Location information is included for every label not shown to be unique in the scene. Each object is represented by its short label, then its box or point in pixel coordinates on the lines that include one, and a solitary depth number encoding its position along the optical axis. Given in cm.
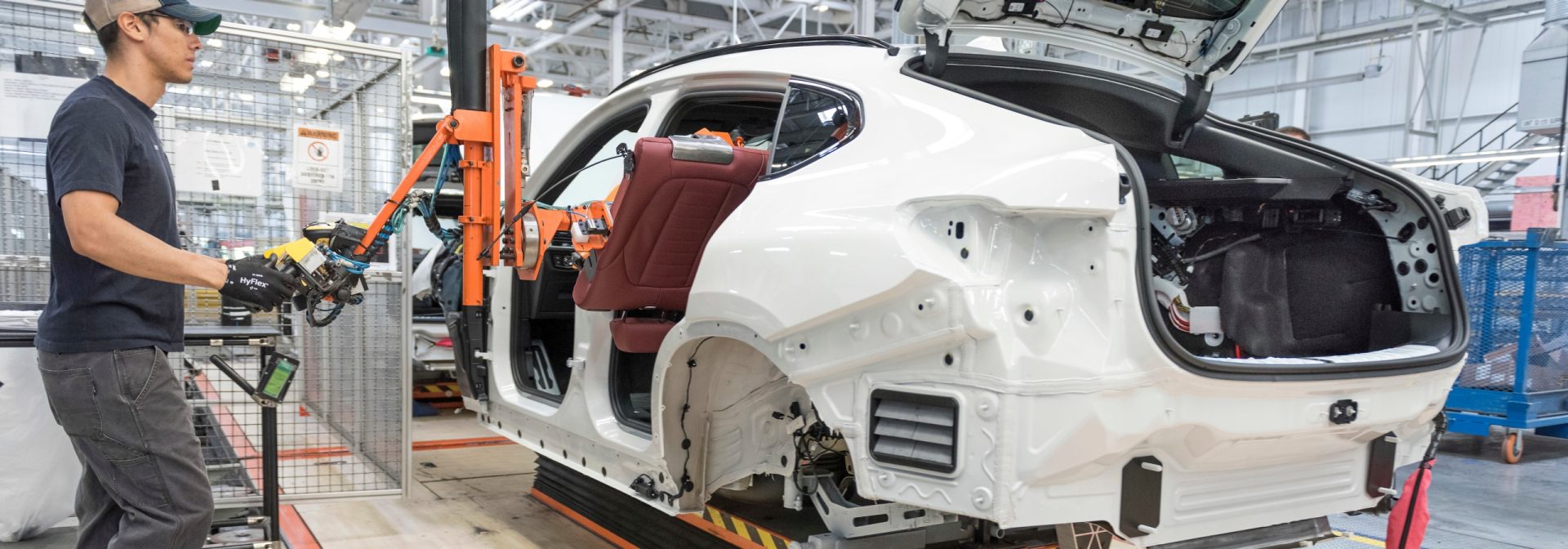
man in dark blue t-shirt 199
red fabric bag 243
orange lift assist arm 327
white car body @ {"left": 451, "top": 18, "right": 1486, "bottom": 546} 179
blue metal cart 605
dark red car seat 266
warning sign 405
